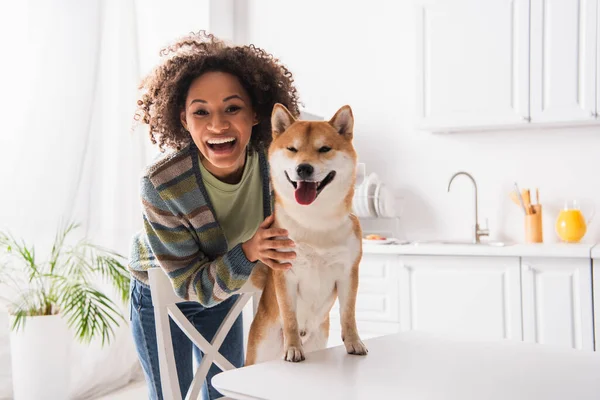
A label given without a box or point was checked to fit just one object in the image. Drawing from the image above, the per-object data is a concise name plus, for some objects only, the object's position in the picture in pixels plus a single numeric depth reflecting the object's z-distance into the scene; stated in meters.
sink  3.31
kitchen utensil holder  3.25
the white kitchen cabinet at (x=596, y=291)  2.64
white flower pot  2.68
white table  0.92
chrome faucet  3.30
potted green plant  2.68
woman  1.24
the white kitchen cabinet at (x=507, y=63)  2.97
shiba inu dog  1.00
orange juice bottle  3.11
